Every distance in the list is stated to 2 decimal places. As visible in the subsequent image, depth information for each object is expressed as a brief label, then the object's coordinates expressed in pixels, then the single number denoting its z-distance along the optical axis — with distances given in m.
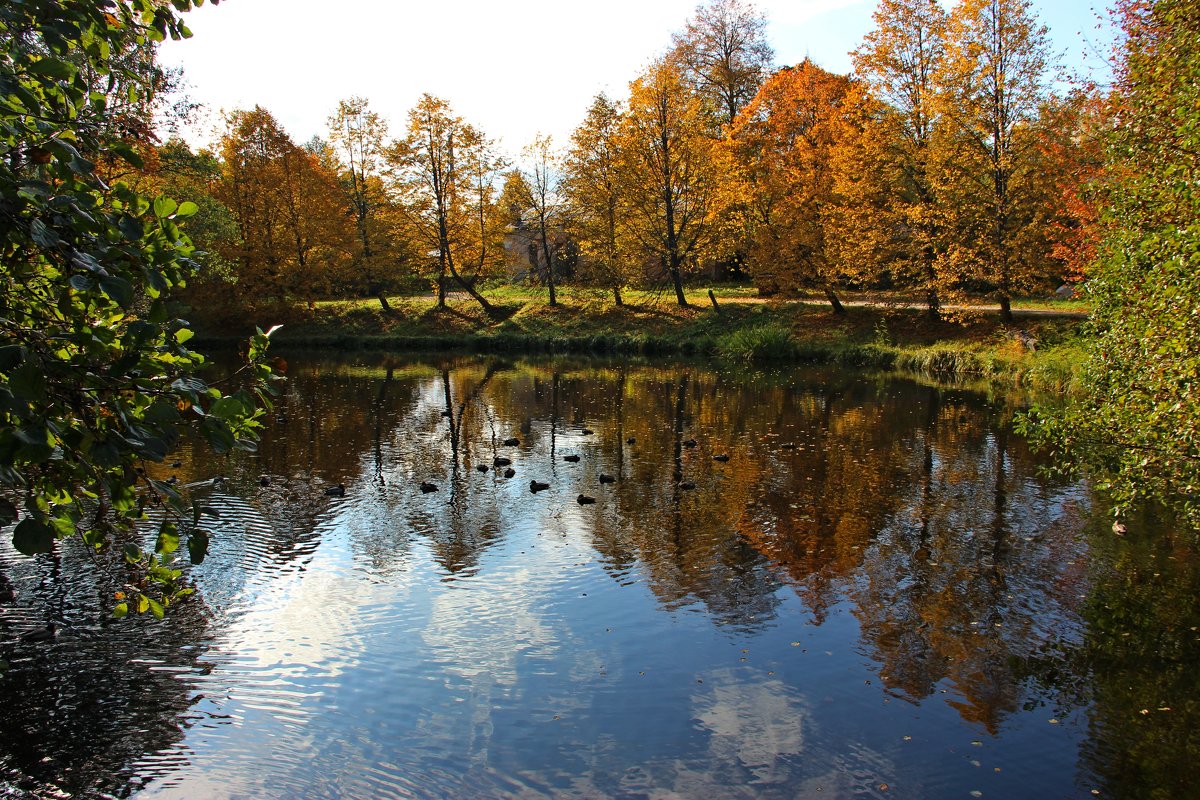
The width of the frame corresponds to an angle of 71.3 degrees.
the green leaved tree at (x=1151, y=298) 8.48
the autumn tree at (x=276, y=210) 42.03
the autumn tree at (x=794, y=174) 35.97
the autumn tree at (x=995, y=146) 28.86
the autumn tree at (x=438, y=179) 43.97
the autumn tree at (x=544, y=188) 44.16
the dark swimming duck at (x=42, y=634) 8.91
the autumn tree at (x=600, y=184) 41.22
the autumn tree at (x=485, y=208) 44.81
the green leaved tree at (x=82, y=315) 3.39
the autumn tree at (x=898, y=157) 31.80
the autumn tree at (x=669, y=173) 39.31
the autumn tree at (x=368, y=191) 45.41
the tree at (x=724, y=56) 48.50
